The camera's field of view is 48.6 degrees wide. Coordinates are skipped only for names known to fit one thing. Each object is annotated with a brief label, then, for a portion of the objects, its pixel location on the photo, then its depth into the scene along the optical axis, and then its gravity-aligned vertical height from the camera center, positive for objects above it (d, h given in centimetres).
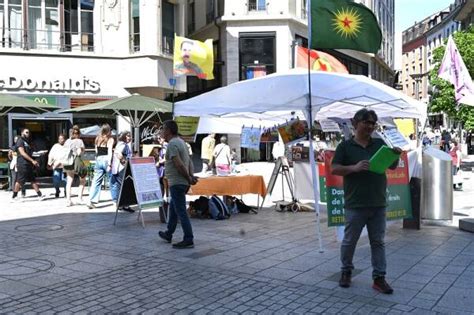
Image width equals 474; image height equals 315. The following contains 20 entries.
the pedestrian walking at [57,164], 1260 -28
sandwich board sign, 941 -62
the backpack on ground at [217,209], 1009 -113
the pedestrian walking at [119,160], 1108 -18
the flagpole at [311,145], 717 +6
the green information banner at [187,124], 1124 +57
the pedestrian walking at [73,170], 1216 -41
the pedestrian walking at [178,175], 723 -33
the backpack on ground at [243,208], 1095 -120
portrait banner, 1653 +299
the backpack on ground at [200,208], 1031 -113
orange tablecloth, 1020 -69
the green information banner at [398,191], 805 -66
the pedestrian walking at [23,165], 1291 -30
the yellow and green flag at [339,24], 696 +167
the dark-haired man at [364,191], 521 -42
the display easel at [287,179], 1116 -68
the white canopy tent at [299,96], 753 +81
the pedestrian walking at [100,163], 1158 -24
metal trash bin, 890 -65
